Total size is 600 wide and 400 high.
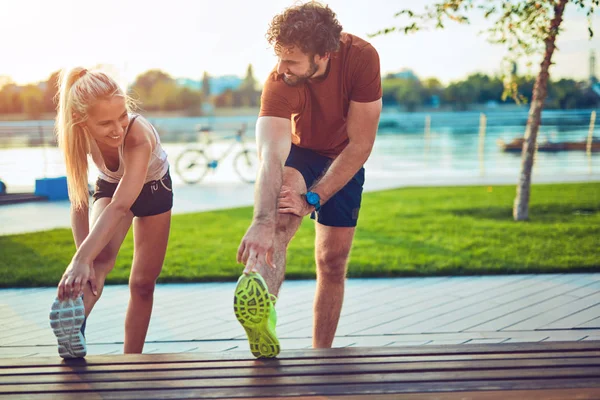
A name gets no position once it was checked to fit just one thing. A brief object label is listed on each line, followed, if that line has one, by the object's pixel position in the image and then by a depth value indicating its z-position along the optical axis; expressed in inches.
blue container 447.5
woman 98.0
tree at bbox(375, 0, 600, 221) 295.7
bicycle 577.6
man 95.6
